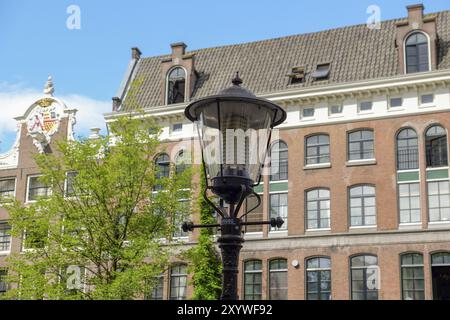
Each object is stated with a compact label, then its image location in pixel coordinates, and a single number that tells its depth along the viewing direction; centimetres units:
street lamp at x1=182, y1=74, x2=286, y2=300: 832
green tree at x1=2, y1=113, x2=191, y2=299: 2434
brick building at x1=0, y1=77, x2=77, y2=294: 3772
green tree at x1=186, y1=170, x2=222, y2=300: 3228
